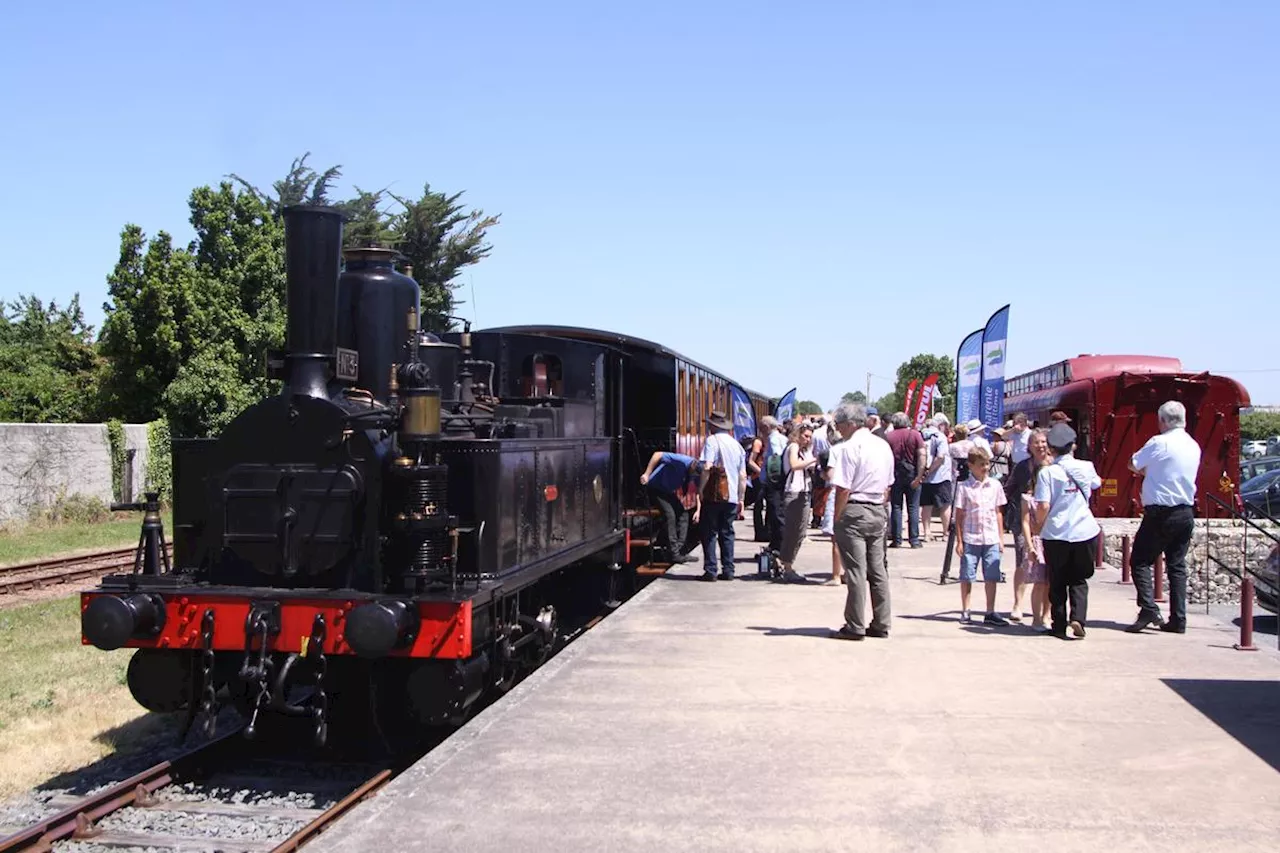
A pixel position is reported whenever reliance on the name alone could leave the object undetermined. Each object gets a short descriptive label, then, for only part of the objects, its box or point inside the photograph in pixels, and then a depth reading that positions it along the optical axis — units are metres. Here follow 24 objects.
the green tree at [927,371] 80.31
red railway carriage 18.16
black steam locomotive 6.22
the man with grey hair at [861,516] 8.12
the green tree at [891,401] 101.72
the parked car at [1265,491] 20.44
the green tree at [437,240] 37.56
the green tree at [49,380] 29.34
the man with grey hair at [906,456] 13.54
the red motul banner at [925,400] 29.70
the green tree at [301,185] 40.91
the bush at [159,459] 24.33
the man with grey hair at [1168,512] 8.30
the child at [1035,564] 8.54
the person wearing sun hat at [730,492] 11.30
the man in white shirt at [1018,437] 13.57
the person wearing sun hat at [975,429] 15.01
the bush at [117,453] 23.06
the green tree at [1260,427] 72.38
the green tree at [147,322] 27.06
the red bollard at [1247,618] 7.92
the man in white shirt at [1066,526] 8.16
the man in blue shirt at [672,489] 11.85
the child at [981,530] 8.94
